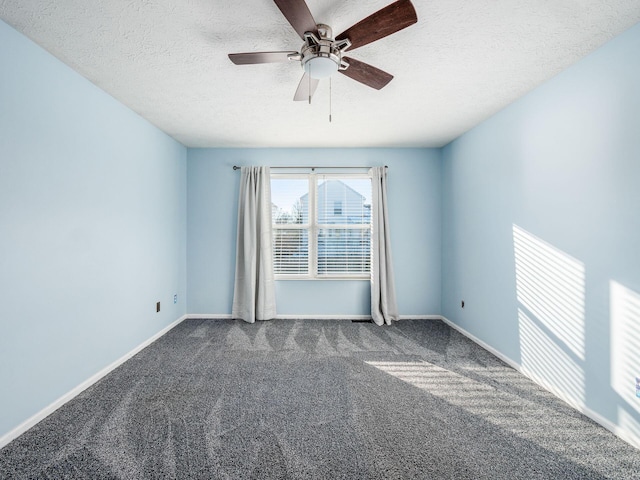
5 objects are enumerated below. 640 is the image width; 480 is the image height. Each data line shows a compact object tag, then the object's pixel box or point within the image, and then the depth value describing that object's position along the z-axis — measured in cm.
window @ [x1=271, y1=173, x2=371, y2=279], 412
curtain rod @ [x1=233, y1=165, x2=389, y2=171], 402
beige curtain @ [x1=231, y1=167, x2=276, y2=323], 392
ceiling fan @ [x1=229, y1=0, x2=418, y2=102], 136
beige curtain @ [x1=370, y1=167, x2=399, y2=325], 392
